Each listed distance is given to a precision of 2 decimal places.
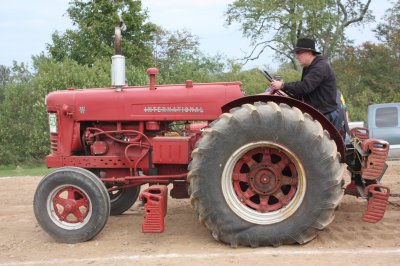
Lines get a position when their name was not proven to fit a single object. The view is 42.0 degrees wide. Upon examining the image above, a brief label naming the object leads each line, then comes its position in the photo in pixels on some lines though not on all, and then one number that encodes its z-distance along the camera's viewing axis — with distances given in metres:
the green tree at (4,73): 35.21
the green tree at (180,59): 23.50
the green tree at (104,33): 24.02
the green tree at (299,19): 28.67
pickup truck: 12.73
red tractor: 4.77
